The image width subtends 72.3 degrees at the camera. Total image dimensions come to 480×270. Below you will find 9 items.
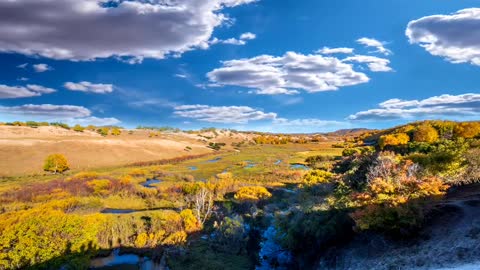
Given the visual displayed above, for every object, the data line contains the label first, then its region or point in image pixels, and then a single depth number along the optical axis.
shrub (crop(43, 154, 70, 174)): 71.12
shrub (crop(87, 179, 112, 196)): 42.56
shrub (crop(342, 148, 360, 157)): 73.66
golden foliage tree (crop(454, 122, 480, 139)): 68.40
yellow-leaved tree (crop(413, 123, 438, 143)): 75.00
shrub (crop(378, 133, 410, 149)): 74.50
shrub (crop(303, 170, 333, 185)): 41.90
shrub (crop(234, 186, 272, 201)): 37.12
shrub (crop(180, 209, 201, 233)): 26.14
